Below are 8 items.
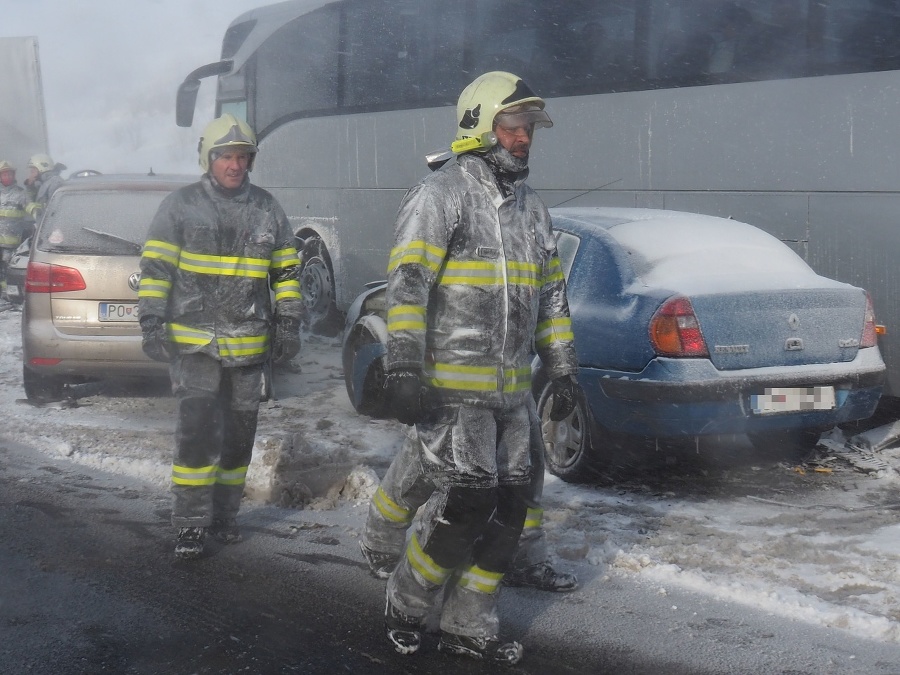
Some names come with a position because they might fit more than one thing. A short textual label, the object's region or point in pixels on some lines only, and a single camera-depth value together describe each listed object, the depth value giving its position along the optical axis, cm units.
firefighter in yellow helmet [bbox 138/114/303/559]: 515
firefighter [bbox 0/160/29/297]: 1609
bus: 795
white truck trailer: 2239
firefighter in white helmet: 1600
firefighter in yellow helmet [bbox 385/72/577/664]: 393
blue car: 602
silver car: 839
